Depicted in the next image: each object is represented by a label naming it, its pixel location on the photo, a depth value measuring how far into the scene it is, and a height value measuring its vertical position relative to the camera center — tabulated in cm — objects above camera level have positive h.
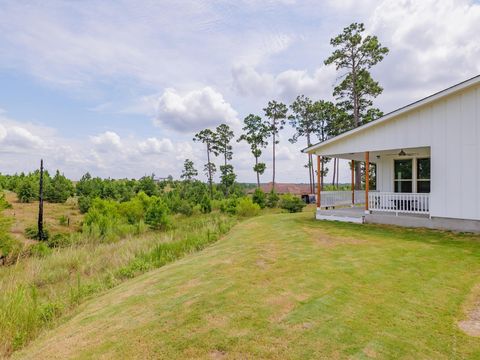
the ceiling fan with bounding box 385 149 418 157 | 1191 +158
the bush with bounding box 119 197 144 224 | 2273 -198
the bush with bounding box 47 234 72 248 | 1589 -319
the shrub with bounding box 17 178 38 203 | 3294 -72
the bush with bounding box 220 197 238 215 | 2377 -163
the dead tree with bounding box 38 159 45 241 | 1825 -291
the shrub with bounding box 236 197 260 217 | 2216 -165
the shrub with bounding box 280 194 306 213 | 2173 -126
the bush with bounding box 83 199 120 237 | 1768 -229
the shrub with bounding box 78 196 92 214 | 2977 -186
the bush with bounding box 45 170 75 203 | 3494 -61
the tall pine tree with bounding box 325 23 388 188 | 2317 +1089
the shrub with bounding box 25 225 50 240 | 1881 -318
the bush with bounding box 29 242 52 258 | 1290 -304
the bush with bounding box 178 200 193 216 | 2656 -202
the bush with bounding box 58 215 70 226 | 2361 -296
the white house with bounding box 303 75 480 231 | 916 +127
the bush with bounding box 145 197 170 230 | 1928 -205
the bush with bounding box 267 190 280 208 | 2752 -114
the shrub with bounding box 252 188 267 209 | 2648 -92
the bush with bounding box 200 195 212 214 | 2706 -175
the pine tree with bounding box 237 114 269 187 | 3597 +723
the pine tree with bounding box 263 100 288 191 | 3628 +959
